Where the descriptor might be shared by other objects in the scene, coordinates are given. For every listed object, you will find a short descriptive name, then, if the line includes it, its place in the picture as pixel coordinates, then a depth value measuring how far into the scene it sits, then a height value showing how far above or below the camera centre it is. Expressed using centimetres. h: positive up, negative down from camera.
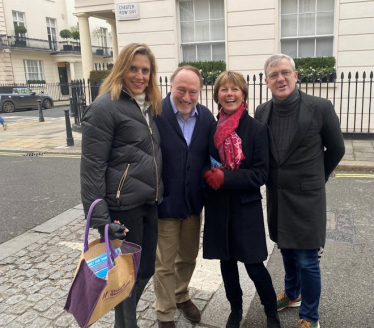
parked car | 2230 -81
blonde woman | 221 -42
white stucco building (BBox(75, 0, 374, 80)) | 979 +122
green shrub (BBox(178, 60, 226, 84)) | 1101 +29
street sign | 1149 +206
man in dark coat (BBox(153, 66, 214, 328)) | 255 -63
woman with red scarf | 246 -78
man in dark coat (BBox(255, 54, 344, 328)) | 246 -58
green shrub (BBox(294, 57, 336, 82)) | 988 +11
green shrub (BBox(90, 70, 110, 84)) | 1302 +19
